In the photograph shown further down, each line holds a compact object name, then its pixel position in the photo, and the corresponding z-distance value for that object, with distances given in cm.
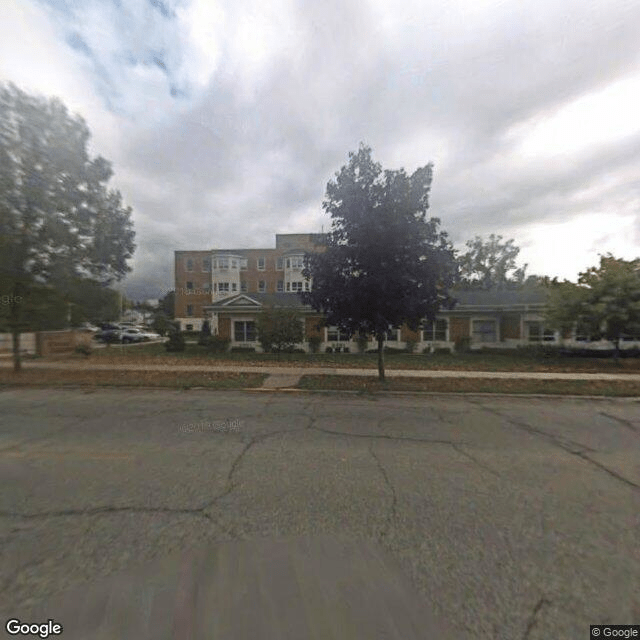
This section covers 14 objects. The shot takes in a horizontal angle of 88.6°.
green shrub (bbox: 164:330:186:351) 2167
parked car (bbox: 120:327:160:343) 3234
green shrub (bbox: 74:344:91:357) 1847
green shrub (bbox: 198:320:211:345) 2223
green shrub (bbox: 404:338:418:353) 2120
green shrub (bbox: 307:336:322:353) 2120
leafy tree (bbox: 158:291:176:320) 6844
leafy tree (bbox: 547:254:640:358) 1396
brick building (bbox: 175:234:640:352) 2166
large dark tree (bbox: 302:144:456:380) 931
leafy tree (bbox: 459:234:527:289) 4534
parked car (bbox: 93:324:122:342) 3033
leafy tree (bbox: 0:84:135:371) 962
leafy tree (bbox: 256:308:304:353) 1681
